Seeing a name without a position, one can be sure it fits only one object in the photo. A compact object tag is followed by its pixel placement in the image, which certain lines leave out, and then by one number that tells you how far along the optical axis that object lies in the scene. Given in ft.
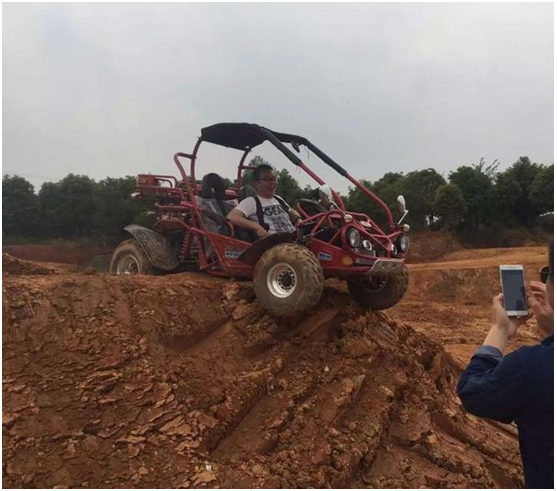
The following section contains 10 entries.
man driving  18.67
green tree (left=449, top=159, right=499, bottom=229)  93.04
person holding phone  5.52
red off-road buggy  15.87
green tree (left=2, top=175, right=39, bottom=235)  98.78
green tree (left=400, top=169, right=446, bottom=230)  94.17
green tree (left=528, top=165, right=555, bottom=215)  84.33
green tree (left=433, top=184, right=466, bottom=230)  89.15
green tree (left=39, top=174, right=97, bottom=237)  102.06
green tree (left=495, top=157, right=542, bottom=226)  90.58
